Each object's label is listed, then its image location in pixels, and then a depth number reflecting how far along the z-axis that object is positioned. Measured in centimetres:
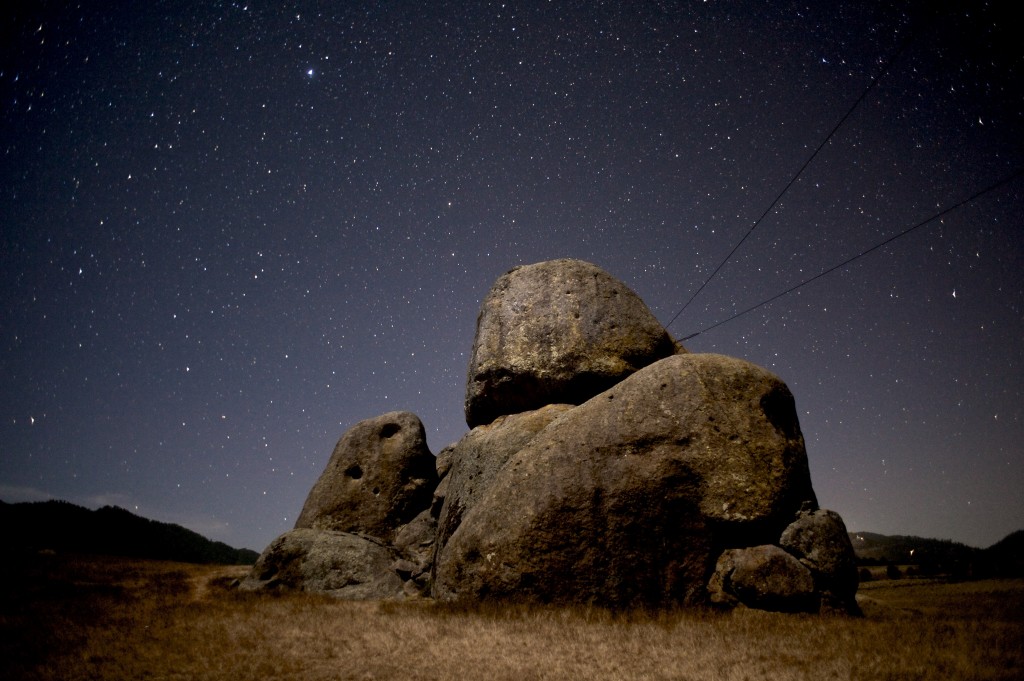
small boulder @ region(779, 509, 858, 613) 779
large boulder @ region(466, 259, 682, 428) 1231
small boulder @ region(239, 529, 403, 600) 1108
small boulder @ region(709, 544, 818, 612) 732
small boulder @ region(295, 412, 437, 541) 1568
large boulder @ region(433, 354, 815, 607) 805
